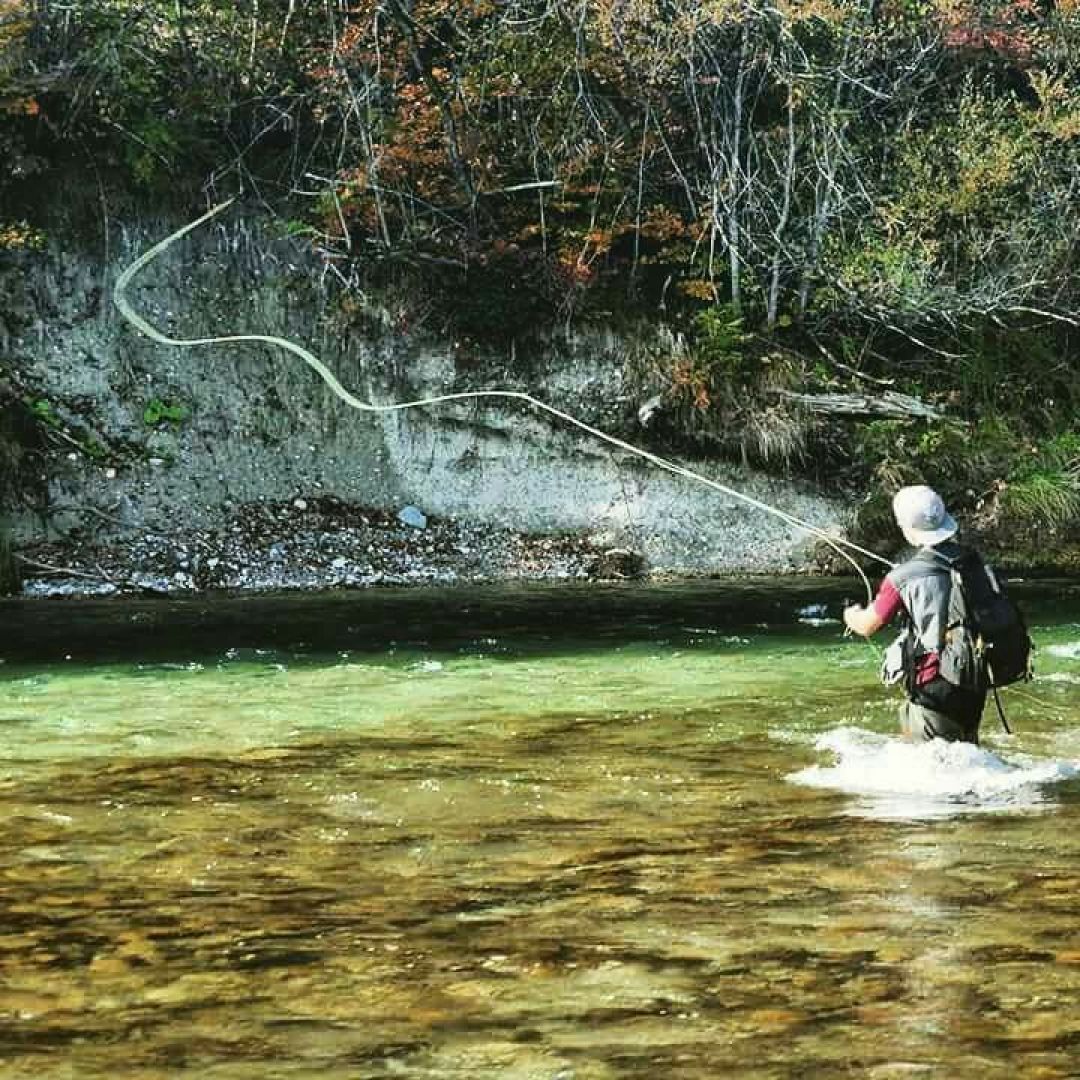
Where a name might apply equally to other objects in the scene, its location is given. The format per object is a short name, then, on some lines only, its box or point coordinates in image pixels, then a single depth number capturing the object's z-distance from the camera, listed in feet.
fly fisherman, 27.02
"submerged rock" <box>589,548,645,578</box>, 65.16
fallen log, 70.08
